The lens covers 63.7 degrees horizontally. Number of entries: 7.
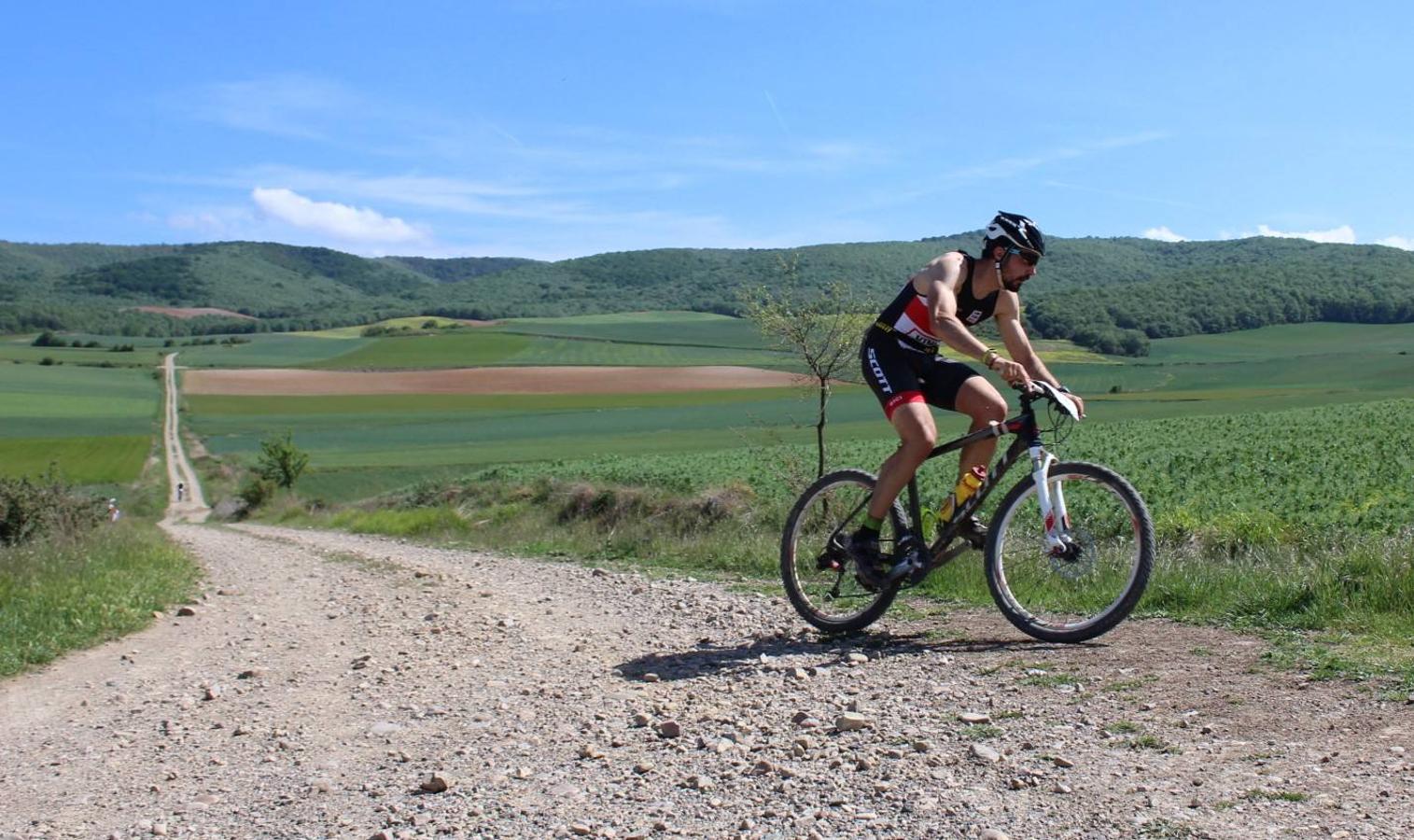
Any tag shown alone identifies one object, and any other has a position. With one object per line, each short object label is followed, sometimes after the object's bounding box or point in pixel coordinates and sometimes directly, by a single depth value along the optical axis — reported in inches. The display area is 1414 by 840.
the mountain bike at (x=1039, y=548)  224.8
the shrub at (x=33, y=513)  699.4
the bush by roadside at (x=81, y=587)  305.3
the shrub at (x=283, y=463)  1972.2
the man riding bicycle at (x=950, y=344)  232.8
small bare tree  615.8
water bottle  241.6
